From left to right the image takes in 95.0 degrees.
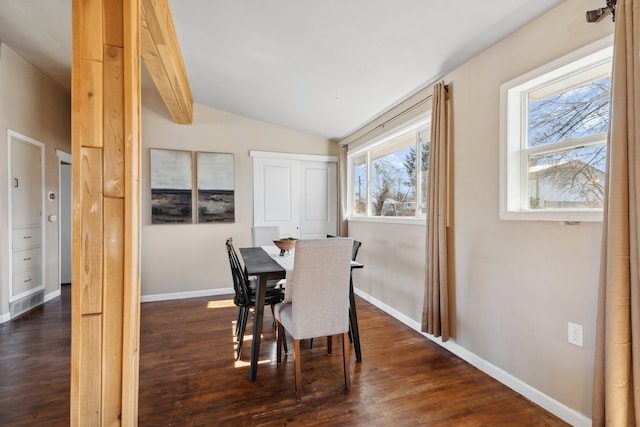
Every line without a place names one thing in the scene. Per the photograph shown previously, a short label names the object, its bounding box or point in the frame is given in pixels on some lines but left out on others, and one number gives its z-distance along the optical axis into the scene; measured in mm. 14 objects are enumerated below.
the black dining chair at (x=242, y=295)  2510
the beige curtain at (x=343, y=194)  4766
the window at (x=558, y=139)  1653
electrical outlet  1686
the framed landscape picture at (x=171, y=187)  4125
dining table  2154
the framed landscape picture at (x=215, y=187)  4328
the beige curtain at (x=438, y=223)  2543
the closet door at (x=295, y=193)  4648
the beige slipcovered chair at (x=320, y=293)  1932
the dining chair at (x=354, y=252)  2684
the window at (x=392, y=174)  3137
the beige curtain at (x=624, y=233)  1351
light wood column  1253
